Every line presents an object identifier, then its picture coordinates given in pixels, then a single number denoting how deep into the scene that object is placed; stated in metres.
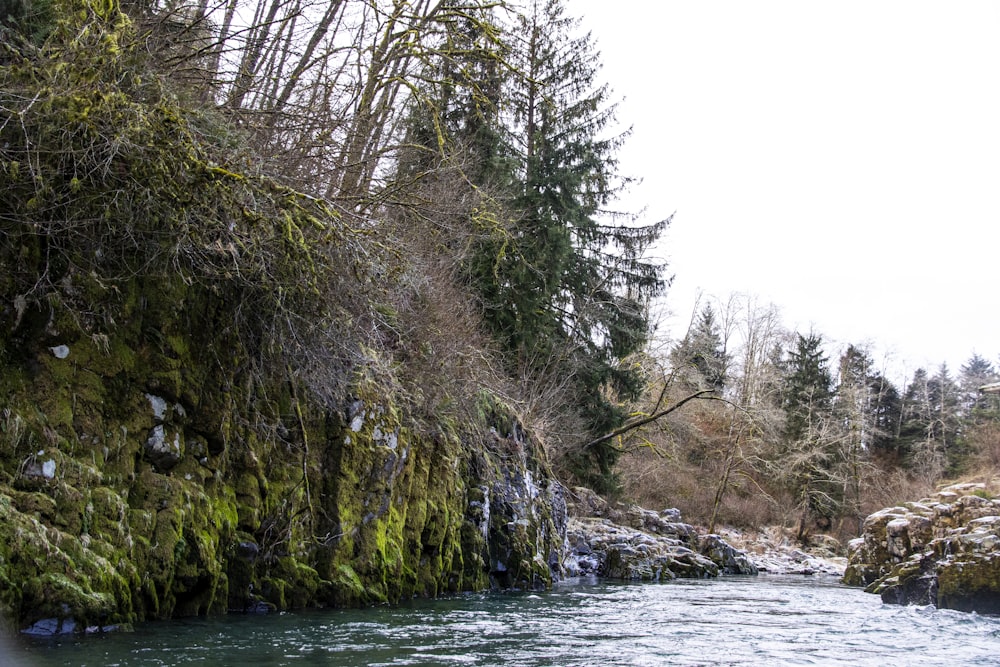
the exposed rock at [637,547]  18.94
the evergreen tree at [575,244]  21.39
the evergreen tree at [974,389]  44.26
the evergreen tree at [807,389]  40.00
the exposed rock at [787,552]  25.44
